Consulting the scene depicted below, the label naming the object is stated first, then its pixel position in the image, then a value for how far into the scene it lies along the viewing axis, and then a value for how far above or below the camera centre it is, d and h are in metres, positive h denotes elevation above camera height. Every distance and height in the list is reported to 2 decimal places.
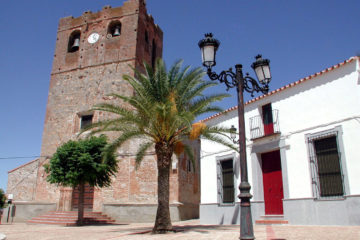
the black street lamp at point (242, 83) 5.71 +2.59
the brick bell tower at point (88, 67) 21.98 +9.37
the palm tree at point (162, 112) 10.98 +2.95
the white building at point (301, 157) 10.46 +1.63
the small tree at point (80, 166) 15.77 +1.69
